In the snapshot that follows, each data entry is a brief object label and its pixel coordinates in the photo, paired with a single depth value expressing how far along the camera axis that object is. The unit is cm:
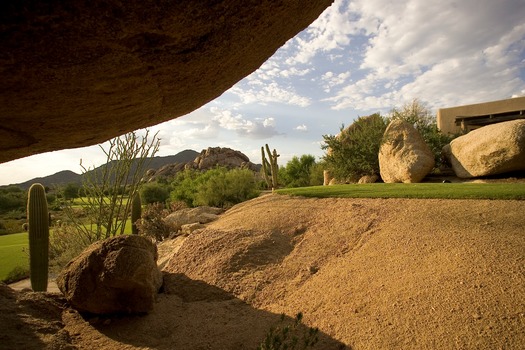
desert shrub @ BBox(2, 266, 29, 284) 1236
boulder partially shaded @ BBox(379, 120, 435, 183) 1388
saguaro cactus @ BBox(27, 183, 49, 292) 927
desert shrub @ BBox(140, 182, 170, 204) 3494
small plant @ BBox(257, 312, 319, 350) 419
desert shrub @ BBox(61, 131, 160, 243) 1107
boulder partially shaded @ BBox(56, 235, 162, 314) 513
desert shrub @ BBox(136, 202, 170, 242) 1241
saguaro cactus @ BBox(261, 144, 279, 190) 2235
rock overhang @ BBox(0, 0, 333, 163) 138
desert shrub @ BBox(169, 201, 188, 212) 1839
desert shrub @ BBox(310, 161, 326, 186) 2514
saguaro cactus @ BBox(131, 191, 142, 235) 1220
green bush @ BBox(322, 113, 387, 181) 1675
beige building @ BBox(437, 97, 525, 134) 1808
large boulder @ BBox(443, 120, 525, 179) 1172
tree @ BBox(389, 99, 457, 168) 1600
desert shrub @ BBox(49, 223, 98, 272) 1098
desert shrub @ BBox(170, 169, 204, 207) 2547
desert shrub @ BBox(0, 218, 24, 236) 2415
